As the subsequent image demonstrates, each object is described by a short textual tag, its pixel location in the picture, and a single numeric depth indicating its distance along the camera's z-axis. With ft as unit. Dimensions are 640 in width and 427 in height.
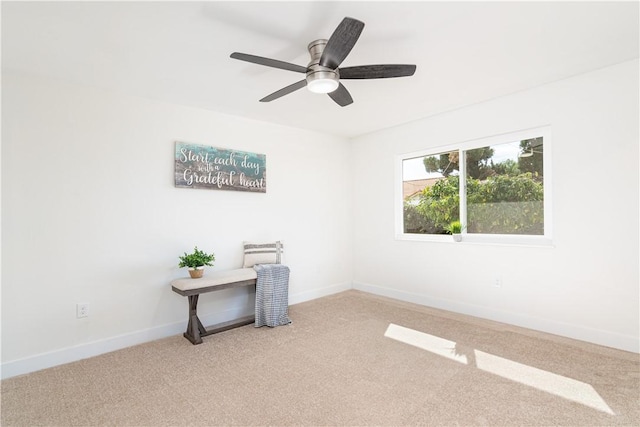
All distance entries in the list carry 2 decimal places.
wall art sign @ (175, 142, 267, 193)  11.30
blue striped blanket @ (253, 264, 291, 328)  11.39
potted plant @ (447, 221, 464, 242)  12.73
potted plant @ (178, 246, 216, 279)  10.59
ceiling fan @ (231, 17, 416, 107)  6.49
